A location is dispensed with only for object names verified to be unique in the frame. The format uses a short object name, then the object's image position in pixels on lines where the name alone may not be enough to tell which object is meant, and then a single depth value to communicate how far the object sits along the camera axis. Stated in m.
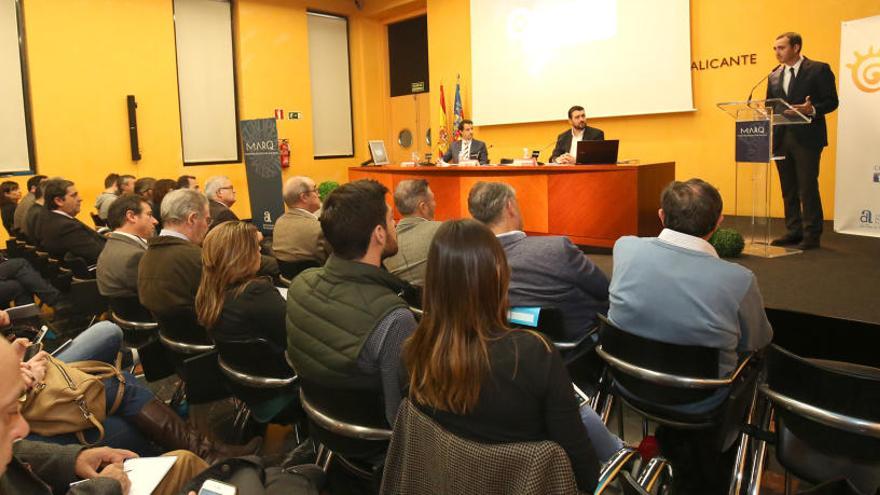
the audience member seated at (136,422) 2.51
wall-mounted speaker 9.50
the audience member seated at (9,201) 6.99
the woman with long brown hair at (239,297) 2.71
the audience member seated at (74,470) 1.50
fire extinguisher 11.12
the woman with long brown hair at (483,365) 1.50
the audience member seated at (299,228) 4.45
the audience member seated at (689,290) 2.31
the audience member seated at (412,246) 3.59
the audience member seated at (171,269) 3.20
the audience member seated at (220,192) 5.72
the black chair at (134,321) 3.64
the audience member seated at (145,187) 6.37
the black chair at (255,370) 2.59
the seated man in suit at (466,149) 8.38
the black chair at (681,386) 2.26
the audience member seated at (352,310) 2.00
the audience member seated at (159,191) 6.11
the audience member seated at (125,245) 3.83
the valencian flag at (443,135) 10.84
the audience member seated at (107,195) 6.72
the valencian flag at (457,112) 10.52
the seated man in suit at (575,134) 7.23
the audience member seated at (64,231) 5.33
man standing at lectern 4.99
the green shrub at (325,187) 10.12
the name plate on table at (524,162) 6.64
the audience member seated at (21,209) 6.37
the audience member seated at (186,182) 6.44
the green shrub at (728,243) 4.80
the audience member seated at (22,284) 5.27
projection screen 7.81
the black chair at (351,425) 2.06
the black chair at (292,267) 4.40
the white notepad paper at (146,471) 1.82
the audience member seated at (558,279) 2.77
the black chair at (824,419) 1.82
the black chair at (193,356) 2.95
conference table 5.55
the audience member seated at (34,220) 5.49
